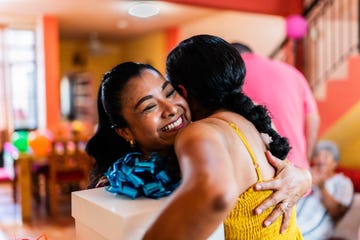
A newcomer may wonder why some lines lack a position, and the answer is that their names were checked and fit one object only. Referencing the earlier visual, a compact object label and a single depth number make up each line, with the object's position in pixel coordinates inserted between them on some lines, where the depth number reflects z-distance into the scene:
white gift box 0.79
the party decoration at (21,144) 4.70
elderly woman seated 2.83
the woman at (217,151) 0.67
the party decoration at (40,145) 4.68
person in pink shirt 1.88
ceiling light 5.85
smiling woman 0.98
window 7.44
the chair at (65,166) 4.63
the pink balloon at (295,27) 4.64
